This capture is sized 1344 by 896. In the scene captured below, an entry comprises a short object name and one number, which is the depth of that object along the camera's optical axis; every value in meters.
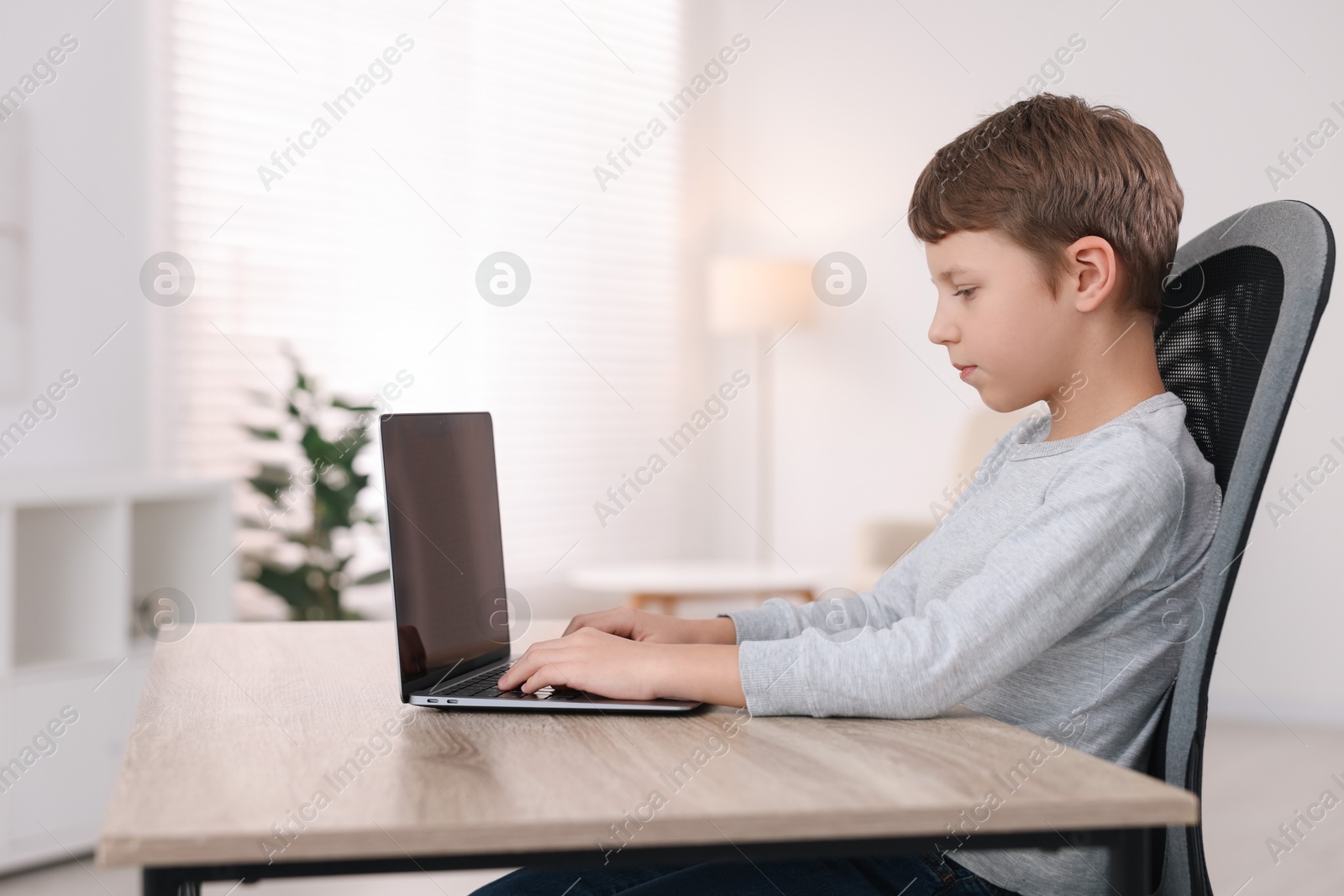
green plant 3.09
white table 3.63
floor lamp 4.52
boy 0.86
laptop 0.91
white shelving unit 2.43
